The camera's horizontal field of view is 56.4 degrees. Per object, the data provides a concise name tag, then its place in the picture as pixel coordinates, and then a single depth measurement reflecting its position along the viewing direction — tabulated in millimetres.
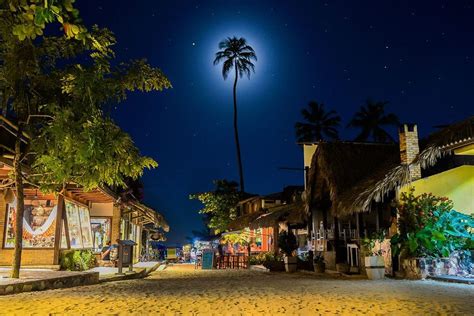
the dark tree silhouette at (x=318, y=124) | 43531
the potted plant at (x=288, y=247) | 19219
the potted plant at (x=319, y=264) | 17469
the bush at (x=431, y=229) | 12602
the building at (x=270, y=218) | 22125
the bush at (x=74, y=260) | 15469
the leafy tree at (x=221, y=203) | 34875
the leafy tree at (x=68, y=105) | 9742
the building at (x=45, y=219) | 13656
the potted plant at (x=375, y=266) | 13242
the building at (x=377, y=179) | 13734
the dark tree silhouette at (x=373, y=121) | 41250
